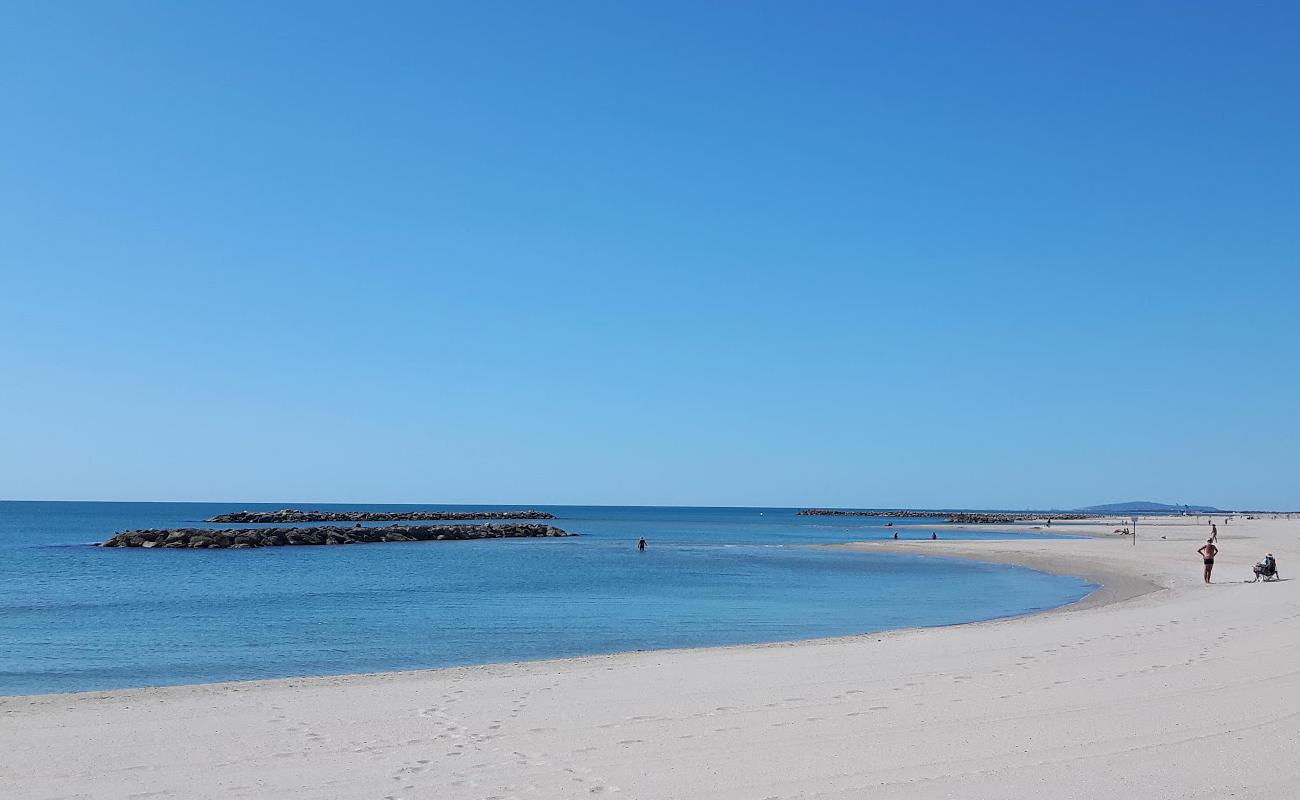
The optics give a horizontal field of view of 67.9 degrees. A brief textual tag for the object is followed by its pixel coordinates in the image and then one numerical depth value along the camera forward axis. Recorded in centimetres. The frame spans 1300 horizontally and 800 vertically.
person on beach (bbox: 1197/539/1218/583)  2959
